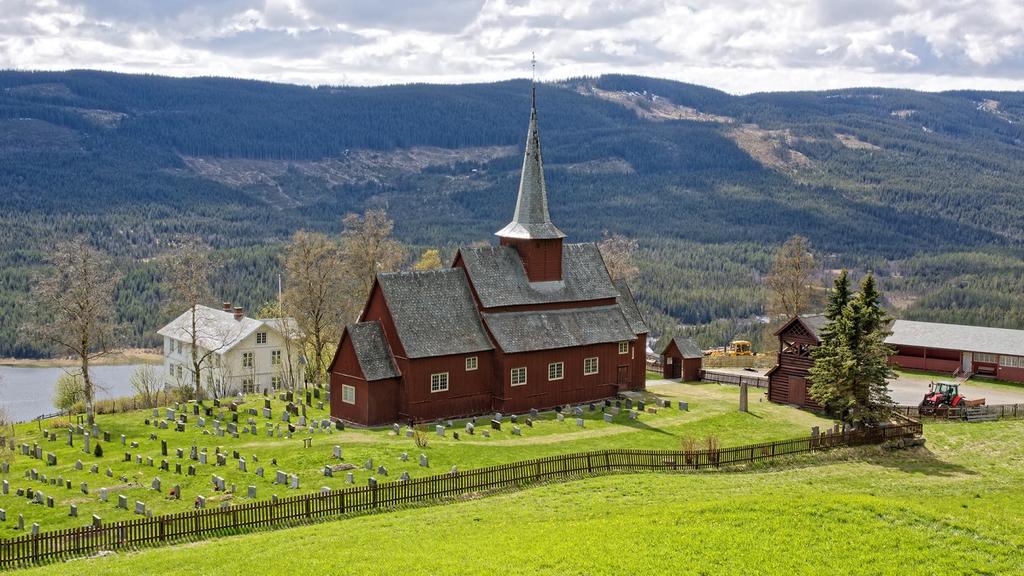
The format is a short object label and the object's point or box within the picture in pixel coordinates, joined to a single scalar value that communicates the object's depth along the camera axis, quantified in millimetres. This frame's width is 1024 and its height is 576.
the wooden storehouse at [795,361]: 57531
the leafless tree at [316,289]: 67312
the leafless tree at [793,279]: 78812
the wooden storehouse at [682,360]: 68625
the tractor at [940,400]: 55281
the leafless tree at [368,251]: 71250
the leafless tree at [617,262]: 91625
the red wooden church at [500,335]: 53438
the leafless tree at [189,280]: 65125
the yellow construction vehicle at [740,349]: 85988
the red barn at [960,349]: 68312
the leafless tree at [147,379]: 84038
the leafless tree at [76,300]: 56938
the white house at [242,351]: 79562
